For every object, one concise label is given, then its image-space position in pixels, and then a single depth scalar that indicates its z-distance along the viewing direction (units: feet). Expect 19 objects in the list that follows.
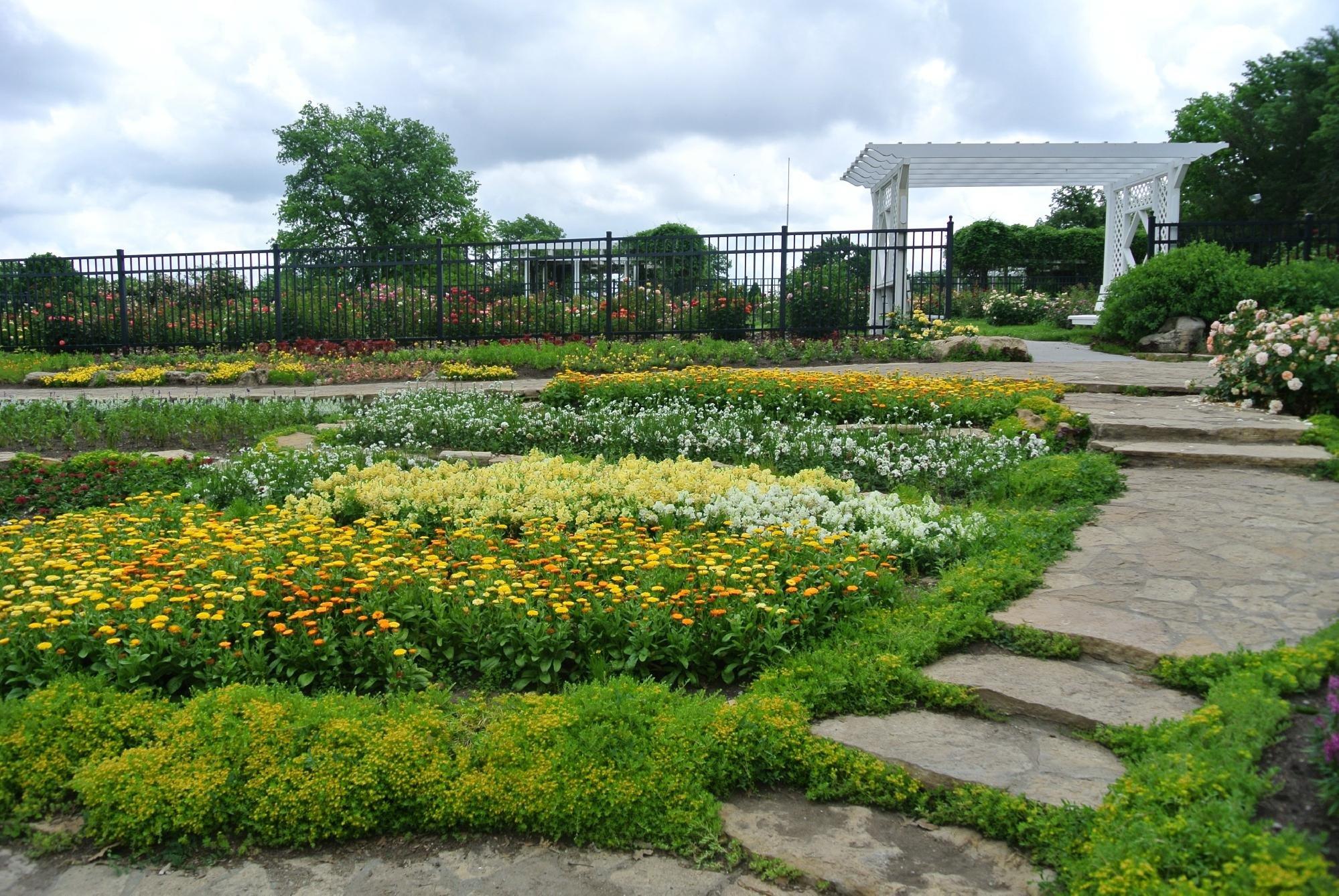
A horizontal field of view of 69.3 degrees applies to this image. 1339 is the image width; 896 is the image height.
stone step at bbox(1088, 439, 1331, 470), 20.58
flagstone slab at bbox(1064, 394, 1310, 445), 22.66
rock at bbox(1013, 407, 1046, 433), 24.14
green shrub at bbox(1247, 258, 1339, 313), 39.24
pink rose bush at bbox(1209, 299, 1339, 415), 24.49
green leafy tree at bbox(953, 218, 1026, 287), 97.60
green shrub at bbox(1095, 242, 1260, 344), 42.47
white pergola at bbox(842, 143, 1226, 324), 53.67
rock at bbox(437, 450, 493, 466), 24.12
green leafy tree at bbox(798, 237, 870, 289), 49.49
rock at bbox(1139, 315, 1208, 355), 42.42
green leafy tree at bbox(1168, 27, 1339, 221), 98.07
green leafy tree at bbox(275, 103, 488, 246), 128.98
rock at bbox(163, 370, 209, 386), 44.06
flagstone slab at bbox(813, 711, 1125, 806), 9.27
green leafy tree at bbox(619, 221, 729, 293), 49.83
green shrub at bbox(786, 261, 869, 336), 49.01
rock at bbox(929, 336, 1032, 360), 39.88
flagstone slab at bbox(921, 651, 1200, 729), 10.39
